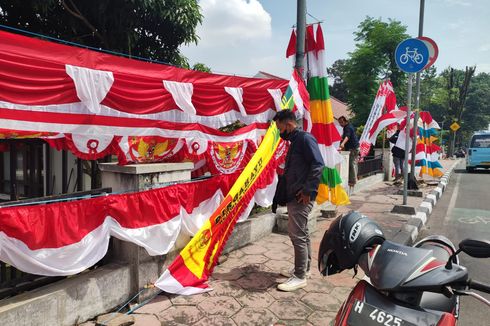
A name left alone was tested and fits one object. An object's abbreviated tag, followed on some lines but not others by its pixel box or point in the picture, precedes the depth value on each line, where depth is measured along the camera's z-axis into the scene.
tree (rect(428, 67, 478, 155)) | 48.88
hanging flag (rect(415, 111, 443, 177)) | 12.34
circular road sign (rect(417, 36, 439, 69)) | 7.34
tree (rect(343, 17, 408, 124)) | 21.41
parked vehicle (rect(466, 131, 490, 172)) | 19.69
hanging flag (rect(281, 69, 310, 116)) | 4.91
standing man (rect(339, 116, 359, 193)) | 9.09
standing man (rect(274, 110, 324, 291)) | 3.70
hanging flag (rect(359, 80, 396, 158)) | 9.39
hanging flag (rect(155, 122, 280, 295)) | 3.49
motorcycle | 1.59
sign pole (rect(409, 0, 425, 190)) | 9.37
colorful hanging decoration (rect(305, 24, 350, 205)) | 5.34
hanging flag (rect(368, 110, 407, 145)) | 9.32
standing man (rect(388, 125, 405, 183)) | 11.13
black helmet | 2.02
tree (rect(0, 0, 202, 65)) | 7.44
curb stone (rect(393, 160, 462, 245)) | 5.71
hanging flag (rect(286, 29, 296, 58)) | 5.57
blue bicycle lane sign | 7.19
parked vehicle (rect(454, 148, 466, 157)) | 47.28
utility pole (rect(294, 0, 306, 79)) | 5.20
